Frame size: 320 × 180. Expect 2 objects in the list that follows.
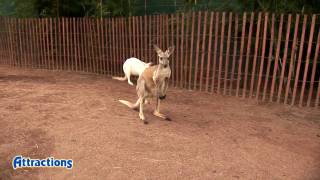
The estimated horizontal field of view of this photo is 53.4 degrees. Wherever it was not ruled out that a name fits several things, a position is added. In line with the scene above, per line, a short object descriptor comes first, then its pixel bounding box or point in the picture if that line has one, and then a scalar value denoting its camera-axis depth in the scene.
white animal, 7.47
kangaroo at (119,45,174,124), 4.84
